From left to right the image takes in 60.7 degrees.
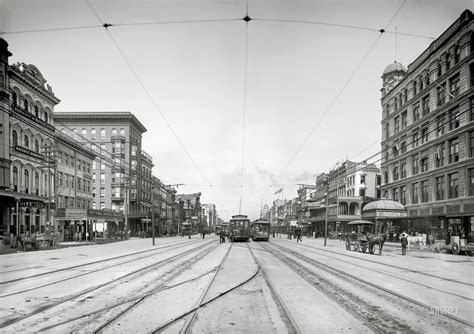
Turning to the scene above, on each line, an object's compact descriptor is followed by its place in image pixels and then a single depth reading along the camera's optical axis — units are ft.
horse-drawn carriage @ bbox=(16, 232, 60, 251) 97.99
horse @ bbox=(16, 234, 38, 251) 97.25
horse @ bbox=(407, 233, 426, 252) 113.12
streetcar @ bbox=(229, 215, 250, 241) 160.45
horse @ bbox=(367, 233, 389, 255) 92.36
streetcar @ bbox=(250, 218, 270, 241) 171.53
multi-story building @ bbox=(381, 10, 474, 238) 105.91
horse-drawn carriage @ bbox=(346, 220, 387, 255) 93.15
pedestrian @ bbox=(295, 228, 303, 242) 169.89
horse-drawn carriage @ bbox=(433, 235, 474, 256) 88.57
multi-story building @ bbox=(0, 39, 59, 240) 114.52
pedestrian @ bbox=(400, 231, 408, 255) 90.55
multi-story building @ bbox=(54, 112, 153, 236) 252.73
